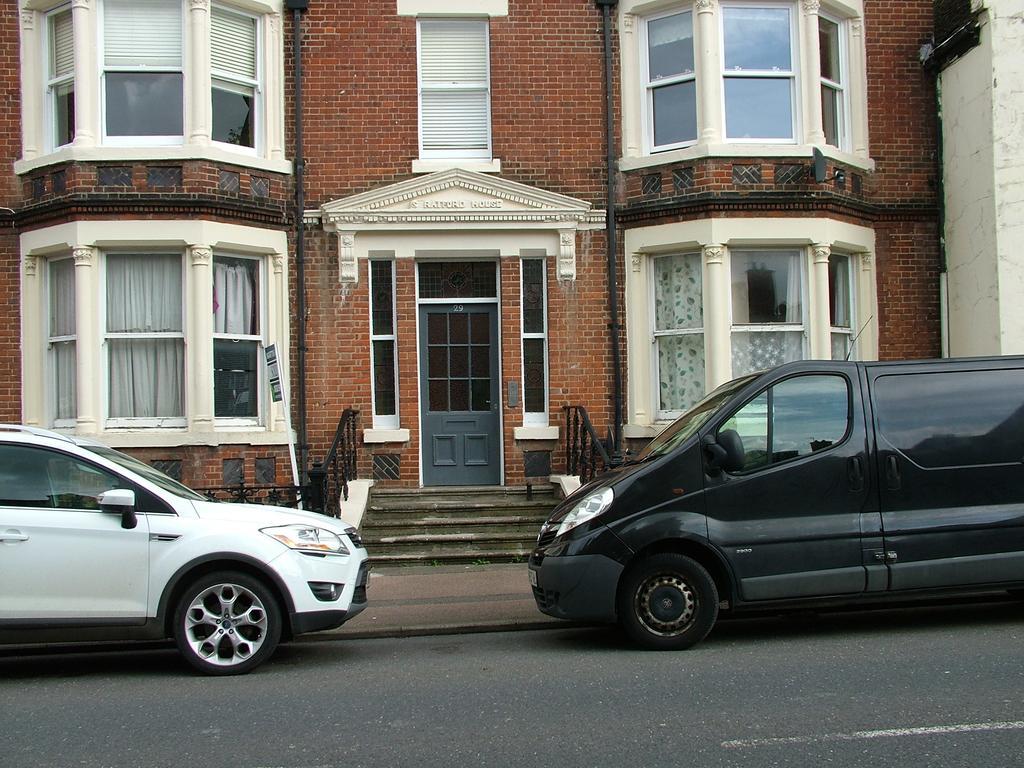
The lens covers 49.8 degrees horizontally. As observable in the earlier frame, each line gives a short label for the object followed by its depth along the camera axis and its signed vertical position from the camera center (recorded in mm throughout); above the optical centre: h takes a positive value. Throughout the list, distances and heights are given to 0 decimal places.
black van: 7512 -598
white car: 7027 -833
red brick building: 12930 +2542
